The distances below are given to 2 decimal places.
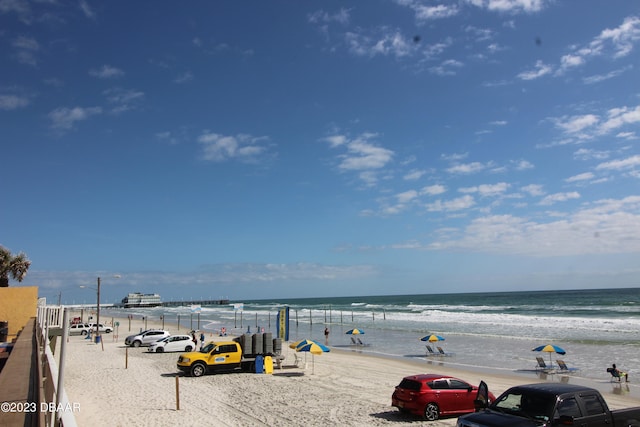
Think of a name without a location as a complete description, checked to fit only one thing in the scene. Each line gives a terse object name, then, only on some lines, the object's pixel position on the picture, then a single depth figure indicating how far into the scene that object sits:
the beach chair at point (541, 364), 26.07
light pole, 39.97
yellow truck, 22.73
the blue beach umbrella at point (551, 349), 26.57
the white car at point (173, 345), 33.69
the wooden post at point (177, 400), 15.53
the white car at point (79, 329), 49.72
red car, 14.34
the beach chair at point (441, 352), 32.31
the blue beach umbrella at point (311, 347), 23.00
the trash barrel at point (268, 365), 23.58
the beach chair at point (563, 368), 25.44
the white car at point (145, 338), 37.66
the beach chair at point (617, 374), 21.81
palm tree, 41.65
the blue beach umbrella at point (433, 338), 32.95
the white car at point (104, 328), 51.64
